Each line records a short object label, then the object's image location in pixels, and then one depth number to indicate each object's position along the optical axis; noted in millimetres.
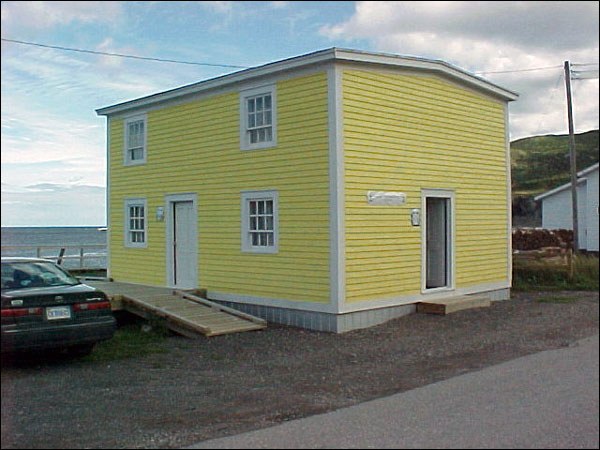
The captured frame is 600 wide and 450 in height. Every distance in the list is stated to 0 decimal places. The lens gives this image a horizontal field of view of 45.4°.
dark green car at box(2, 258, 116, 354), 7957
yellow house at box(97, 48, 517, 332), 12617
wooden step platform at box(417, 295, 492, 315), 13680
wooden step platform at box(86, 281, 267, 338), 11914
